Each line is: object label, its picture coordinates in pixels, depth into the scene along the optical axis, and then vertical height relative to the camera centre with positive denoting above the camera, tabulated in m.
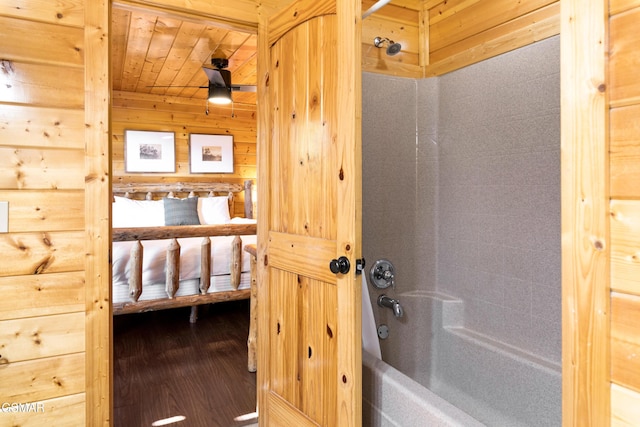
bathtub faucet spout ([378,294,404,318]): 2.15 -0.51
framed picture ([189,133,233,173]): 5.47 +0.83
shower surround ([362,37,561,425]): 1.94 -0.06
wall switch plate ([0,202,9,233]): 1.61 -0.01
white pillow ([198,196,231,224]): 5.21 +0.04
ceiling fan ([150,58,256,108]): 3.90 +1.28
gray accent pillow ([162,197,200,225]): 4.83 +0.02
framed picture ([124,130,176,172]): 5.15 +0.82
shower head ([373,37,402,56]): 2.34 +0.98
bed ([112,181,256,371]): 3.28 -0.46
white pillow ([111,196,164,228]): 4.65 +0.01
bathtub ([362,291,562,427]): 1.49 -0.77
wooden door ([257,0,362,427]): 1.49 +0.00
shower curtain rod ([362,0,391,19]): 1.79 +0.94
